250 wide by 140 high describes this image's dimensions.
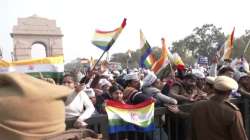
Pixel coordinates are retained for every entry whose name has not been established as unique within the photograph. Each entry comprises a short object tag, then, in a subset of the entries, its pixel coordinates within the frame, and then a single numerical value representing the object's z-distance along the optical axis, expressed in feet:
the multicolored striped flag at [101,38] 22.20
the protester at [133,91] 12.38
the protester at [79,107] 10.40
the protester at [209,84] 11.66
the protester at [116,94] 12.90
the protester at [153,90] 12.21
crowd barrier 11.37
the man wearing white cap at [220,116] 8.70
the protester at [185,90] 13.99
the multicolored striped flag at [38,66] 13.64
